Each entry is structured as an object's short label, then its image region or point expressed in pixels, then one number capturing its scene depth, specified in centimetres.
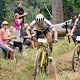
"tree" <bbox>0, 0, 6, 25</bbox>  2449
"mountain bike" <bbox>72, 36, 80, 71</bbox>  963
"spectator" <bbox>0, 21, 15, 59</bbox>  1050
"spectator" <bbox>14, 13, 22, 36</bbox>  1348
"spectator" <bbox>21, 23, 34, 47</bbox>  1369
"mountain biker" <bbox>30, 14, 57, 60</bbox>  915
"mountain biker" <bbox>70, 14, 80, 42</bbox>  998
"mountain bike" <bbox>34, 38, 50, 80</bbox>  856
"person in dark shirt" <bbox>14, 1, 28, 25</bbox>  1381
